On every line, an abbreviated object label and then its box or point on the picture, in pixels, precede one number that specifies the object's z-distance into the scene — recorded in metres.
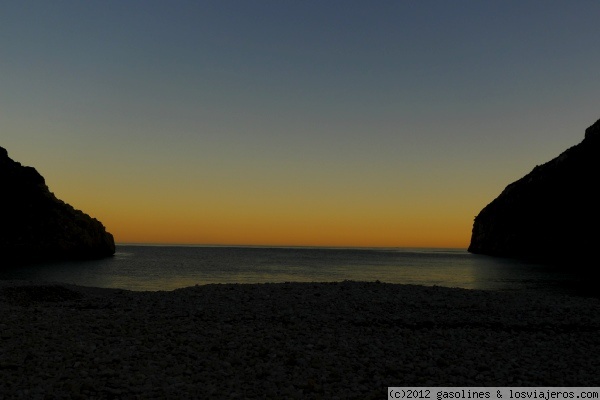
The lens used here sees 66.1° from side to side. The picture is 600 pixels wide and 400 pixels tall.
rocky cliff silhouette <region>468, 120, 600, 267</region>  102.62
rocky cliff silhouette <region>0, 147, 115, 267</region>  95.28
